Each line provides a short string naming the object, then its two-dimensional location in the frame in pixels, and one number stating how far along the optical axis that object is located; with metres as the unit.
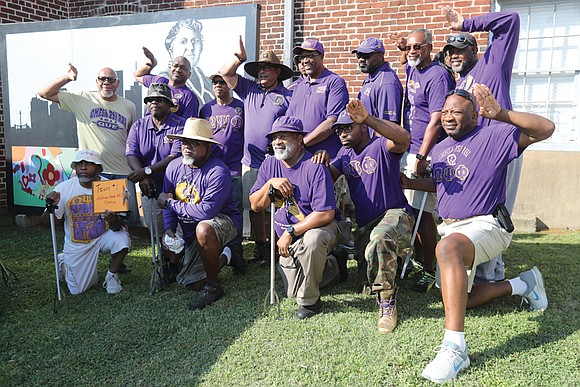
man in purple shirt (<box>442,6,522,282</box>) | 3.97
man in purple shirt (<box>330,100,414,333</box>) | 3.58
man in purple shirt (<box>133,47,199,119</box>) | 5.32
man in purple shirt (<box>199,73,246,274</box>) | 5.17
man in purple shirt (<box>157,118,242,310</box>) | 4.16
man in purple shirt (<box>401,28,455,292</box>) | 4.25
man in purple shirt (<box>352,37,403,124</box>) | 4.33
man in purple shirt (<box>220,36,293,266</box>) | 5.04
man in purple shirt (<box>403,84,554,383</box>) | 2.94
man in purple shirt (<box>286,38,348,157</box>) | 4.57
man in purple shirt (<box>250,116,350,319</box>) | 3.72
